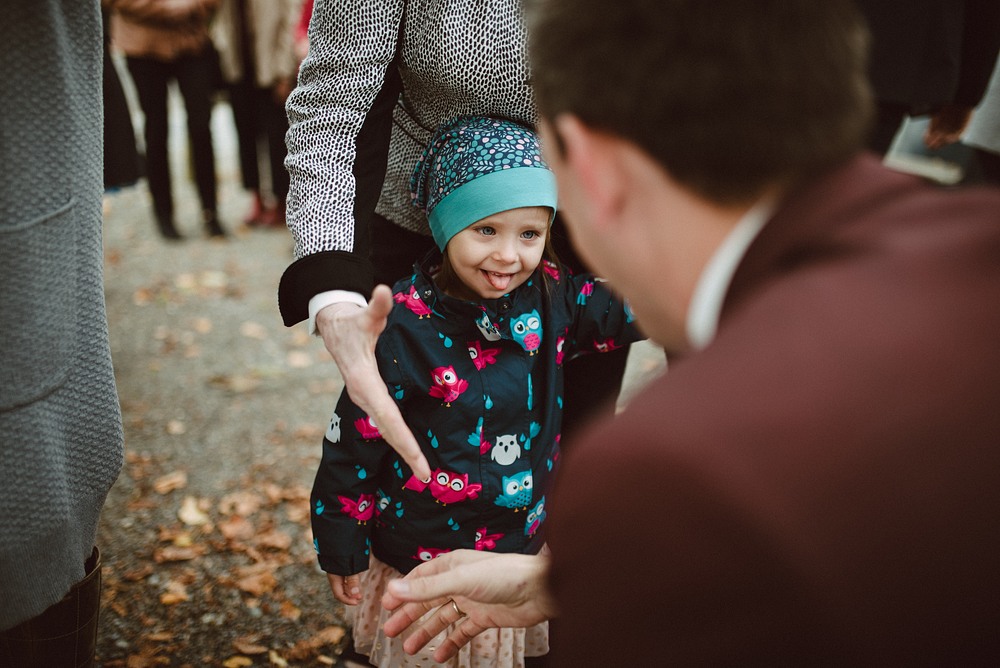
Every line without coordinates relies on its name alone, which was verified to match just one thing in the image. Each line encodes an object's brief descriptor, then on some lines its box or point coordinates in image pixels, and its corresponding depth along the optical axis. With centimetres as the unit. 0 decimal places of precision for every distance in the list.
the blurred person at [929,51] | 273
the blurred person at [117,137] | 303
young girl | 187
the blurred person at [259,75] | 559
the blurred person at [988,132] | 336
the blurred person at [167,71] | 514
